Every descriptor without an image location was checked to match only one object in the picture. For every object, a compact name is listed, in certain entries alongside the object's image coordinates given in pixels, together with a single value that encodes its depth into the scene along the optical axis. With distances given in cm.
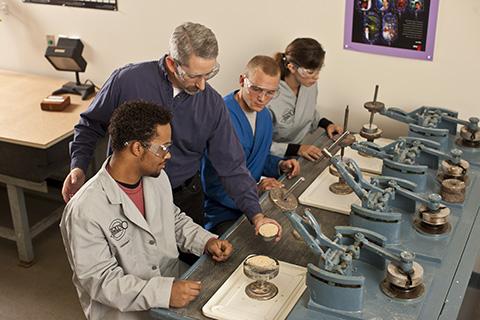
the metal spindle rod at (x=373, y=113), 270
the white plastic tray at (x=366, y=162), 251
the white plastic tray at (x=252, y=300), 167
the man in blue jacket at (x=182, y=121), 216
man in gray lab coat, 174
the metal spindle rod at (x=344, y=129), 259
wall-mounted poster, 279
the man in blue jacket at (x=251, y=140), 243
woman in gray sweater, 268
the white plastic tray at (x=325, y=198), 222
